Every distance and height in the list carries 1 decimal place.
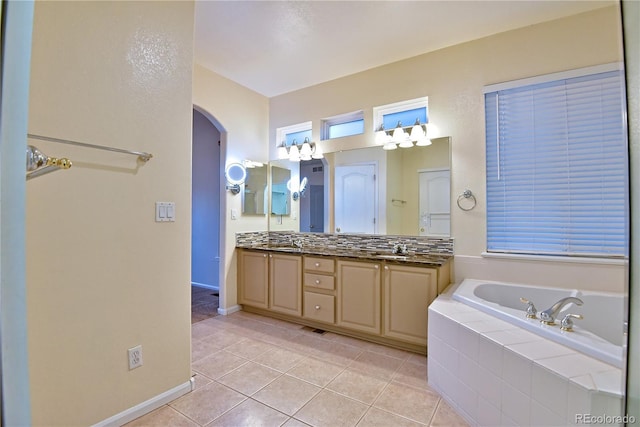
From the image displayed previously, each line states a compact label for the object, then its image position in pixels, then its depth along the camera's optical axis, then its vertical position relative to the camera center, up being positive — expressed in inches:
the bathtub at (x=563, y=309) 49.7 -22.2
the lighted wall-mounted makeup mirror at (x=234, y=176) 131.5 +21.3
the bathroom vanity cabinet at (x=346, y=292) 93.9 -27.4
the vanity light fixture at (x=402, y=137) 110.9 +34.0
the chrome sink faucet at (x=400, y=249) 114.1 -11.4
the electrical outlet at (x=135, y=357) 62.7 -30.3
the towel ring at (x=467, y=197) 101.9 +8.6
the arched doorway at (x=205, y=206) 175.3 +9.4
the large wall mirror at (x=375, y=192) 109.2 +12.5
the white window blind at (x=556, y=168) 84.7 +16.8
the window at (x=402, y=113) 115.6 +45.6
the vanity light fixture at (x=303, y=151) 138.6 +34.7
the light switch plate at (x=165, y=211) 67.9 +2.3
